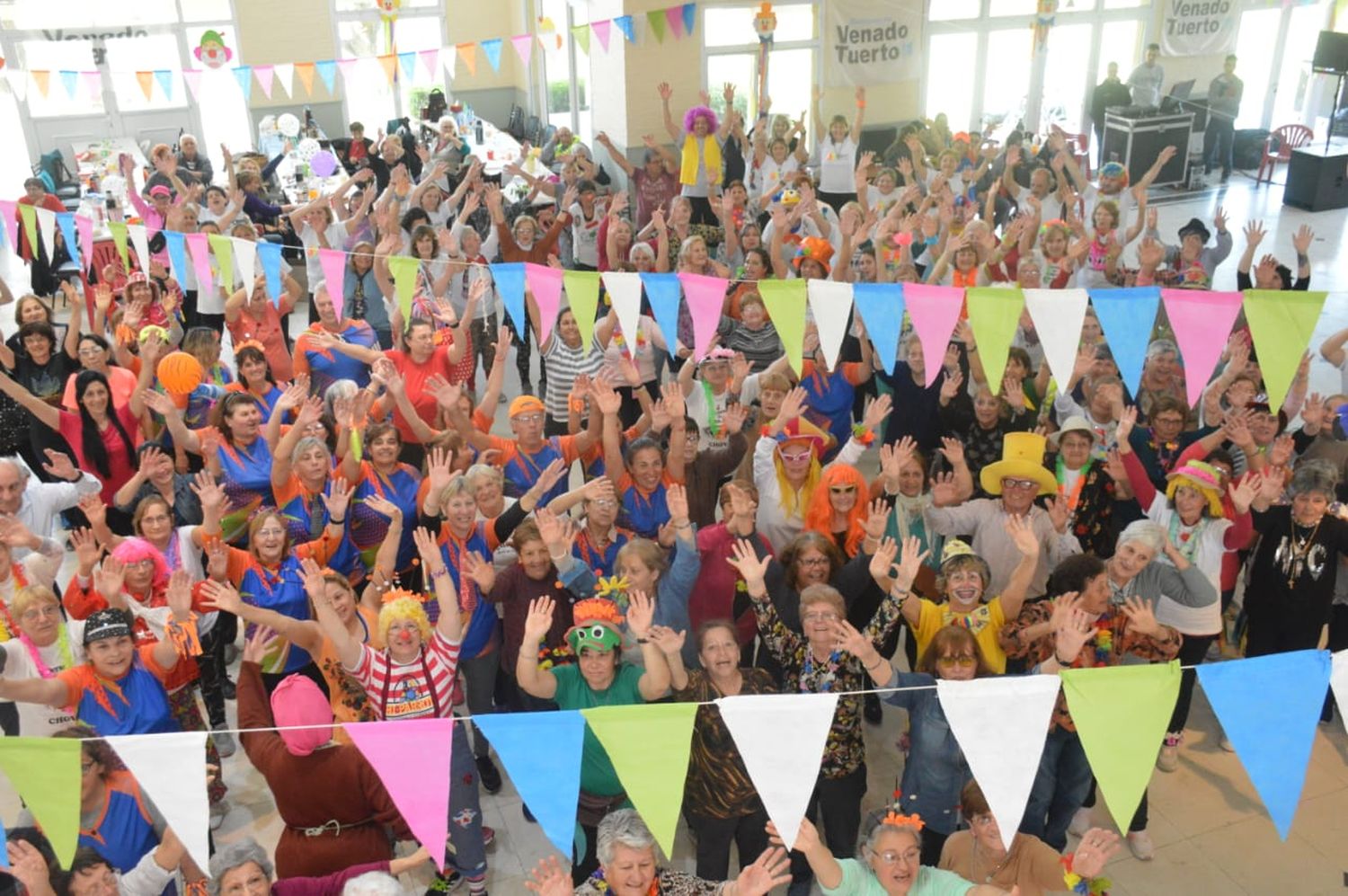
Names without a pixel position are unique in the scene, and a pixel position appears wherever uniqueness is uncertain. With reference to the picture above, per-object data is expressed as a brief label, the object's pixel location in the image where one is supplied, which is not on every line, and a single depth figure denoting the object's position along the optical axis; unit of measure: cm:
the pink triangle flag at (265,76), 1317
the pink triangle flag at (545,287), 553
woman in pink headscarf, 338
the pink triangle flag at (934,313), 488
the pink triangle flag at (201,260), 651
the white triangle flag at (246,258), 627
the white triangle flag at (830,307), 507
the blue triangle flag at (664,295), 535
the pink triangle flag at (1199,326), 459
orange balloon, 559
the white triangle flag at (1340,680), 304
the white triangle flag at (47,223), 713
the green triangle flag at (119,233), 671
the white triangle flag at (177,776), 292
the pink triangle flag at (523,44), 1305
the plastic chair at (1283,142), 1470
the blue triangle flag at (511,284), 570
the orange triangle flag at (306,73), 1317
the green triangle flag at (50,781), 288
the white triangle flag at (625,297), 543
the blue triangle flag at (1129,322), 464
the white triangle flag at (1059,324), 466
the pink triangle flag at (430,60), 1331
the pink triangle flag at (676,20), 1160
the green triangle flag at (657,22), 1152
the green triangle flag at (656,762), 301
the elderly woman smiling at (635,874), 304
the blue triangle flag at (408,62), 1327
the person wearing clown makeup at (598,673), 360
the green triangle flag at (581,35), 1213
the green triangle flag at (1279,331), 443
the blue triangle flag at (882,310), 502
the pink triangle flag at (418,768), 303
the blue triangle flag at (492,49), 1305
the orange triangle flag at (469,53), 1327
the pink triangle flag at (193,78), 1390
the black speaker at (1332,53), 1317
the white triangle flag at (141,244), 669
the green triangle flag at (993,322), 473
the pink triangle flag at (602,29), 1158
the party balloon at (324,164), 1257
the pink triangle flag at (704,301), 532
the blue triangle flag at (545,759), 300
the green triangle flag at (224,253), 637
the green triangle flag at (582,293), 541
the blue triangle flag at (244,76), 1302
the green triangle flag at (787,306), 509
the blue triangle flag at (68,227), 708
